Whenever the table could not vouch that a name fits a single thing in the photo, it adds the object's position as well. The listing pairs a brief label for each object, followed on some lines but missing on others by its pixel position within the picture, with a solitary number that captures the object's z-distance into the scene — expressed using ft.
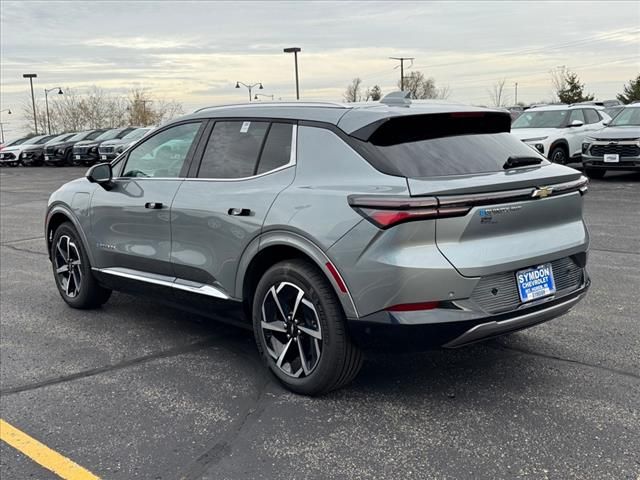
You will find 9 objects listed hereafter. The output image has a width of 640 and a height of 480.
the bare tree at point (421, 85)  256.32
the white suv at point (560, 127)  52.39
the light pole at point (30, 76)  185.68
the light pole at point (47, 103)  194.64
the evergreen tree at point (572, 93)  167.22
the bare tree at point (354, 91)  271.47
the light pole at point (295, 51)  133.59
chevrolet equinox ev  11.08
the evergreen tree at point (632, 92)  144.56
